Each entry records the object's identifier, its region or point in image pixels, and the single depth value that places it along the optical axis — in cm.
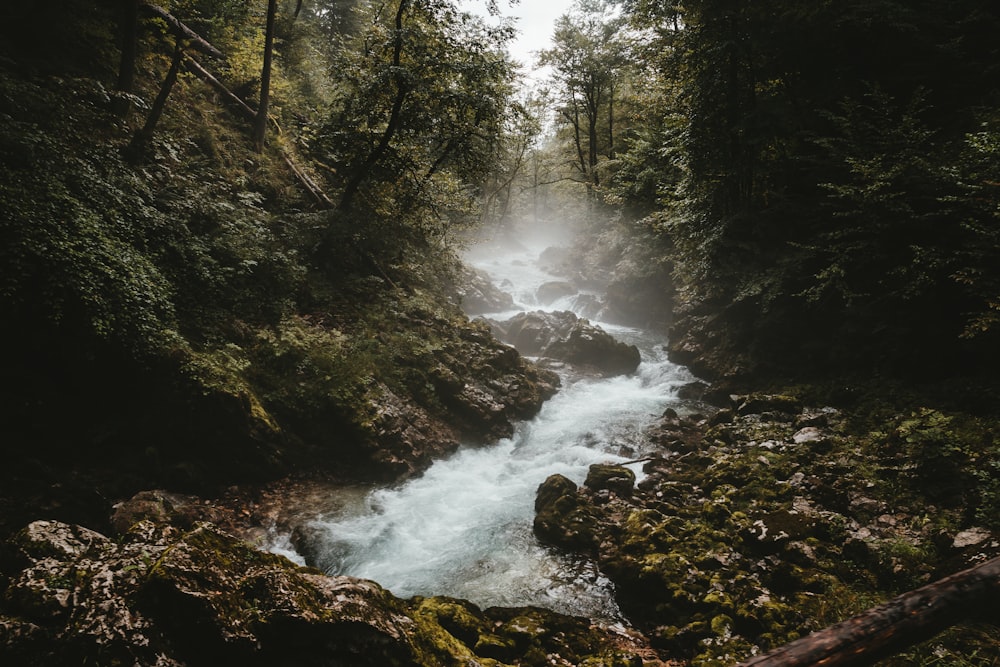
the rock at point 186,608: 246
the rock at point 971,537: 484
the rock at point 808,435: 833
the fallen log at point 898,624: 234
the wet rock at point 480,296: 2366
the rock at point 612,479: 830
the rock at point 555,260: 3528
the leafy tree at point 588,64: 2336
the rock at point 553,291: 2847
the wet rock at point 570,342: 1714
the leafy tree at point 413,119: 1102
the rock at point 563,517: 712
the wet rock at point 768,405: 1002
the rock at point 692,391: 1369
